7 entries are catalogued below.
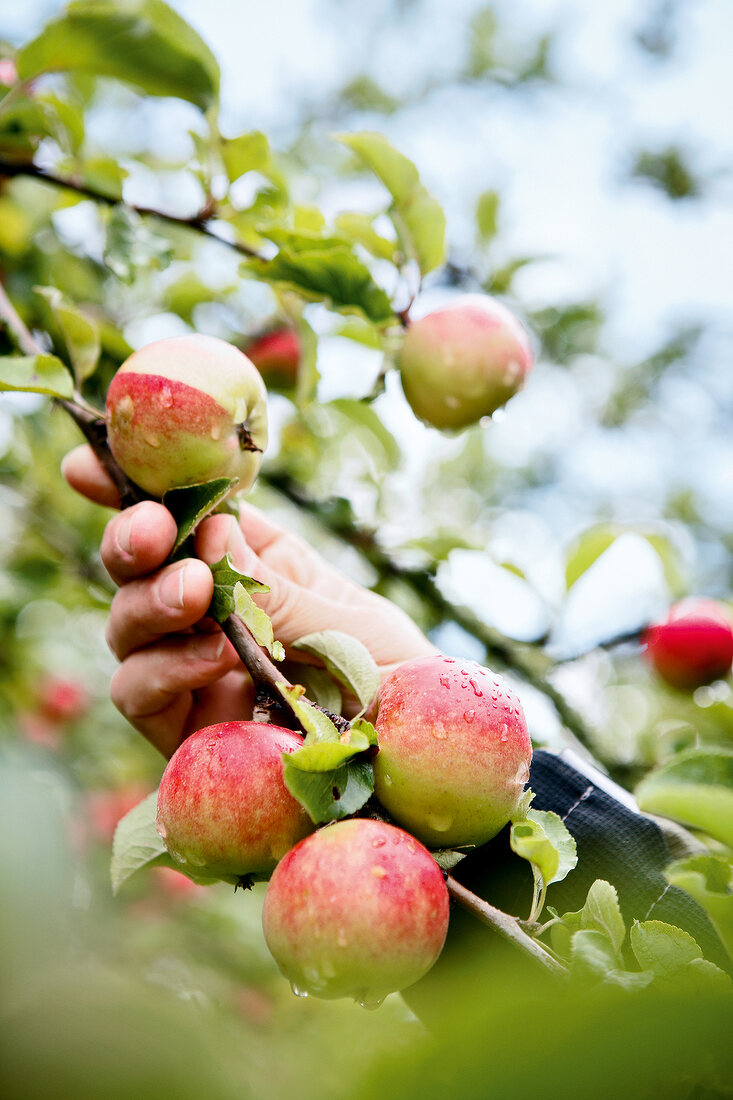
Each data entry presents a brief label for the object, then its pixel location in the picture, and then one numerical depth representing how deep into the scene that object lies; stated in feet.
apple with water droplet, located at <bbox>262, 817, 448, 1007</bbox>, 1.54
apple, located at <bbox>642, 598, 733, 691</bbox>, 4.95
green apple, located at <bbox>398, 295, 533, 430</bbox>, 2.98
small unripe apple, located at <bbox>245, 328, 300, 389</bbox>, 4.98
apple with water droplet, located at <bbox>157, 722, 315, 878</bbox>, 1.78
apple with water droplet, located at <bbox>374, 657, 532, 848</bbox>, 1.80
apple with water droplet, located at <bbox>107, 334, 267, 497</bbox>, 2.26
